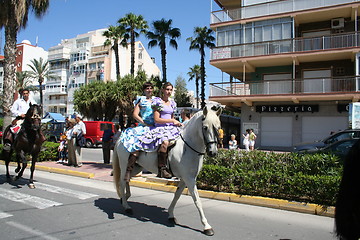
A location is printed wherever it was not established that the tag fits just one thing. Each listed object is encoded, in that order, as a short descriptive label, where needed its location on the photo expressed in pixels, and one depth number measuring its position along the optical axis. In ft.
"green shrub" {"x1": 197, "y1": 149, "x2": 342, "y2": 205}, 20.59
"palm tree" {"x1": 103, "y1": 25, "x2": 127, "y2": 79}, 137.18
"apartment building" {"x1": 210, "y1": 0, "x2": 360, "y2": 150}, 77.30
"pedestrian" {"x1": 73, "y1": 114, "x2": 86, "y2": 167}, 40.60
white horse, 15.21
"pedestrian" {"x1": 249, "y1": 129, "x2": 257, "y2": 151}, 69.26
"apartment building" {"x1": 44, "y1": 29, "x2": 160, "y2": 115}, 178.29
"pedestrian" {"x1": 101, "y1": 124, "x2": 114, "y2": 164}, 43.60
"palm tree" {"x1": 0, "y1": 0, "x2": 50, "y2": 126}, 50.31
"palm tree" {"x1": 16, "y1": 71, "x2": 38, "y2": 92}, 191.32
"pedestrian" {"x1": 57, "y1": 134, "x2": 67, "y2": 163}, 46.65
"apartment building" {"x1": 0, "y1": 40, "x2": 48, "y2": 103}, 223.51
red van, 85.51
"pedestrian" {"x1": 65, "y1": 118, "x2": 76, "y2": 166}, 41.04
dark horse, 26.70
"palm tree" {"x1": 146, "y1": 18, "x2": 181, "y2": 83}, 128.36
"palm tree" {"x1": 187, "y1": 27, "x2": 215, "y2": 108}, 131.95
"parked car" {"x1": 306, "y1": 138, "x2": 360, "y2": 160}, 38.06
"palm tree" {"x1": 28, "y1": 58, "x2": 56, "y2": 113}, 188.55
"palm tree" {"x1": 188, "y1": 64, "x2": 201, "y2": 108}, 191.83
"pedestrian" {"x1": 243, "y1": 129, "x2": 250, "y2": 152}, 68.59
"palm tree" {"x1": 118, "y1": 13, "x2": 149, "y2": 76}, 131.13
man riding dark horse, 28.75
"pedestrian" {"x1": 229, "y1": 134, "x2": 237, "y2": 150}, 53.57
